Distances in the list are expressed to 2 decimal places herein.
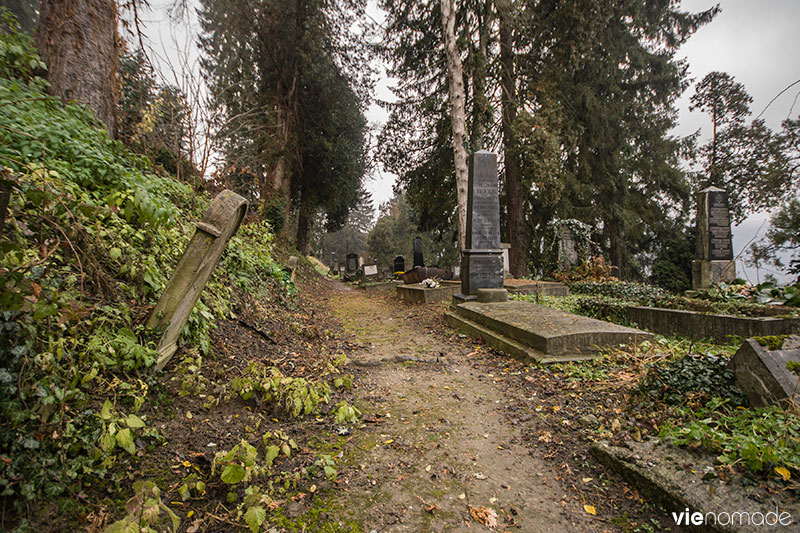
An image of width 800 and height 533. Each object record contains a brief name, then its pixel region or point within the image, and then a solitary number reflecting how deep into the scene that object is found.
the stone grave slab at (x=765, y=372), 2.27
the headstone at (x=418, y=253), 18.64
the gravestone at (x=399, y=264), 21.28
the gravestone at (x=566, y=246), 13.13
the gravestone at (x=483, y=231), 7.37
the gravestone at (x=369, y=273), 19.08
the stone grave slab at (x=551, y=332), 4.12
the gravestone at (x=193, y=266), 2.40
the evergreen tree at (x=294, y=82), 13.09
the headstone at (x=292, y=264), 9.29
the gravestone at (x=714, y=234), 9.87
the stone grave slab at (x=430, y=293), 9.59
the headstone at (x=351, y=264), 26.36
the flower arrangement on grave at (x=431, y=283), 10.18
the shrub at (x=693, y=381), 2.59
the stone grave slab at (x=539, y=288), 9.16
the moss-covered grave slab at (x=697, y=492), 1.52
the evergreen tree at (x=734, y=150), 16.91
